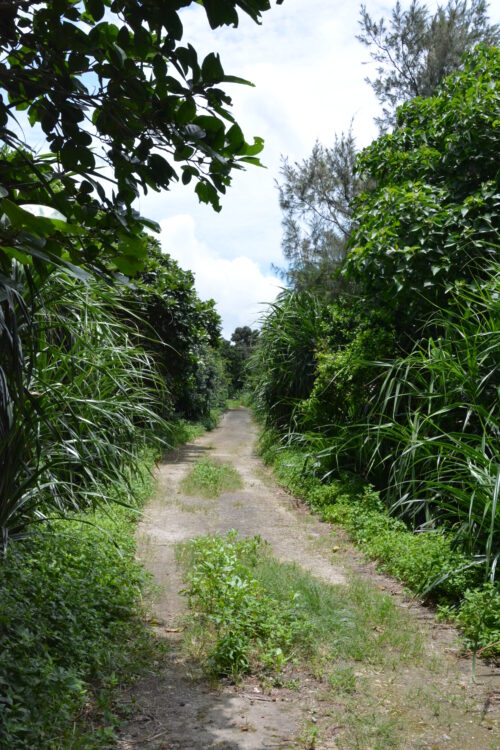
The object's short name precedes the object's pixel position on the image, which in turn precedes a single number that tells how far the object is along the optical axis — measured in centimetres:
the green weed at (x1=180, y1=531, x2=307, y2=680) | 370
